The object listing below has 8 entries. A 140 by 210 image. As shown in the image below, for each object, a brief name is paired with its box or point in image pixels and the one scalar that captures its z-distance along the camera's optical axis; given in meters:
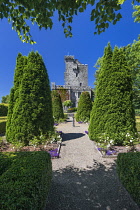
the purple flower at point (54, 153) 5.16
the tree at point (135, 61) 17.05
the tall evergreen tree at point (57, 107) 18.19
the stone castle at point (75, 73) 50.44
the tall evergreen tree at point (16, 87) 6.91
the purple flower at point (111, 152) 5.32
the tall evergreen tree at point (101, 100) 6.94
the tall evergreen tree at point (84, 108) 17.52
